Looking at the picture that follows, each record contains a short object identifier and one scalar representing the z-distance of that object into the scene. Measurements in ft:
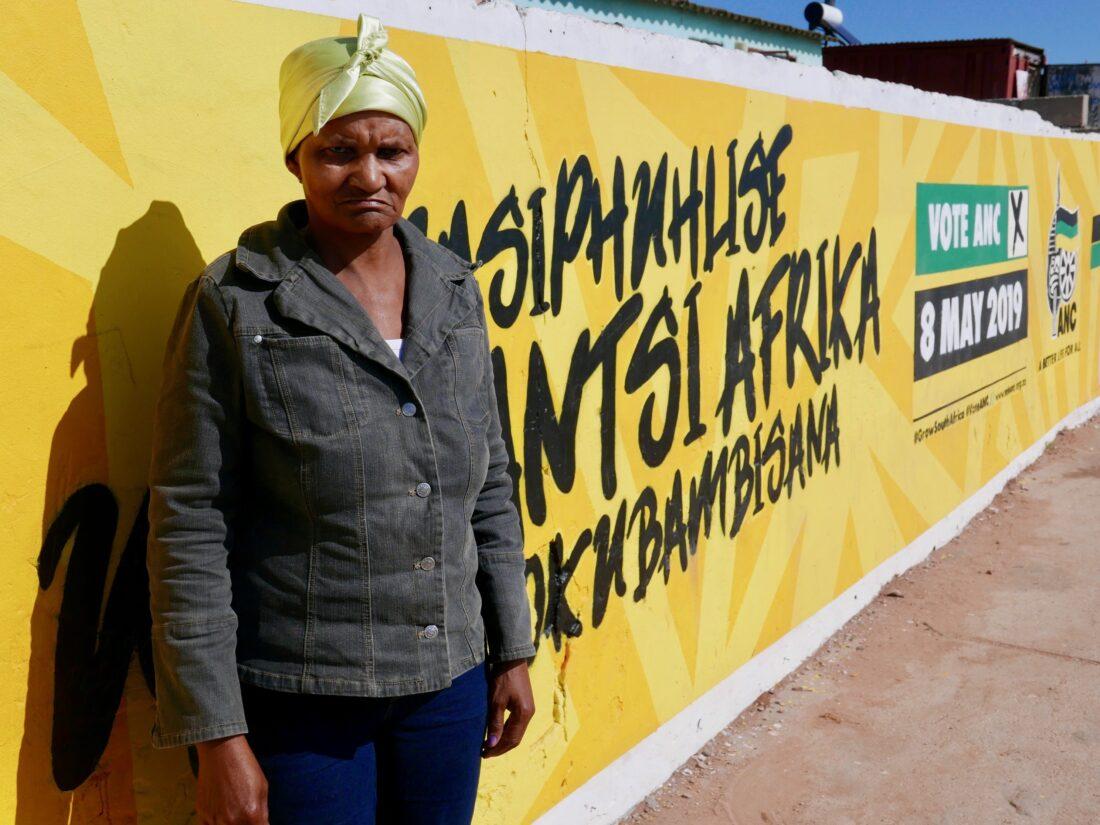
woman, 5.55
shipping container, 60.90
